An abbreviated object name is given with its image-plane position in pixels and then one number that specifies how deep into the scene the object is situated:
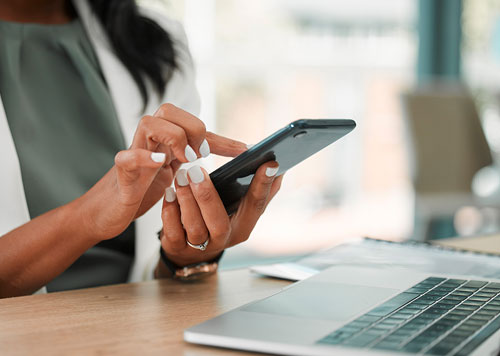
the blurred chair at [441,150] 2.44
